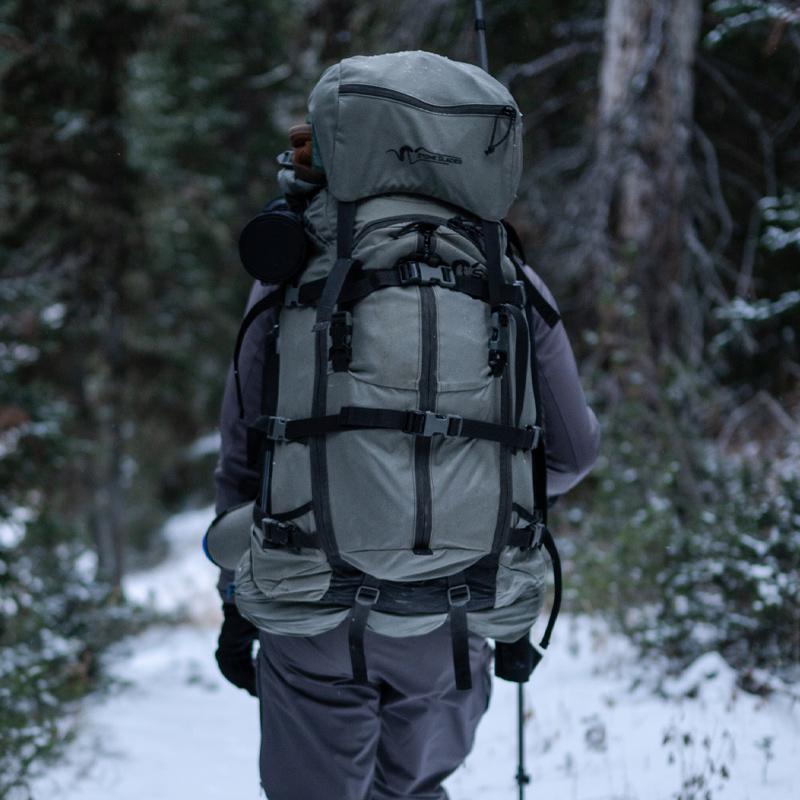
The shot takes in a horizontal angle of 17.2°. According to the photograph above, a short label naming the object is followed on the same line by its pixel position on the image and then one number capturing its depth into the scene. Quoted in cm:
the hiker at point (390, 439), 319
